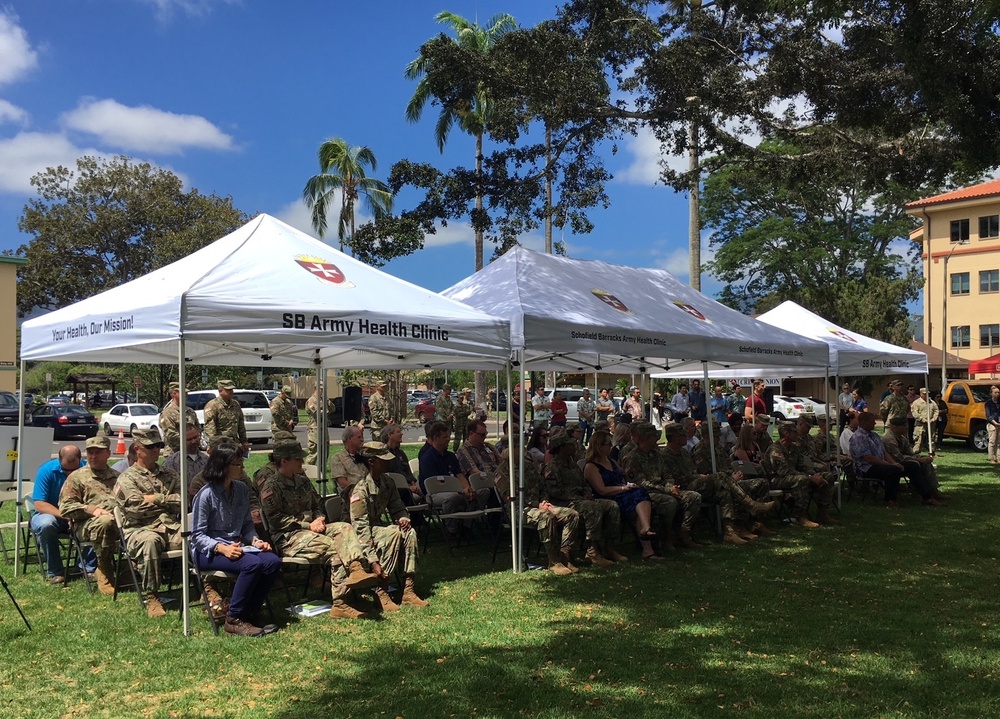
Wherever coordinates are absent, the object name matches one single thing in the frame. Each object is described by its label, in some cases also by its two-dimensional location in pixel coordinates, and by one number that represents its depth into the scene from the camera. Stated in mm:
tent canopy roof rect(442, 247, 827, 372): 8039
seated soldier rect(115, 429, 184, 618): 6262
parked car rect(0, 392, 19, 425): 25436
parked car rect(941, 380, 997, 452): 21328
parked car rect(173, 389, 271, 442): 23297
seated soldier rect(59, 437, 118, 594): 6793
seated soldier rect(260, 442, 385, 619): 6191
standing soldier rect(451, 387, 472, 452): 17672
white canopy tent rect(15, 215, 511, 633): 5988
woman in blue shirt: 5777
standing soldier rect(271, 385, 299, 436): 14484
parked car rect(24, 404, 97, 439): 25234
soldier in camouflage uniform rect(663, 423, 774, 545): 9195
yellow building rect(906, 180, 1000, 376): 46188
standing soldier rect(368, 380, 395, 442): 18047
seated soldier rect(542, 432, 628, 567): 7898
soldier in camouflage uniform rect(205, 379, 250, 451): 12211
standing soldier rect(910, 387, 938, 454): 19156
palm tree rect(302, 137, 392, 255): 36875
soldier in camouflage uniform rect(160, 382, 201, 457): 10391
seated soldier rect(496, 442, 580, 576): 7727
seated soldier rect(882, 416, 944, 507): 12055
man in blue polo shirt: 7340
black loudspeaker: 24109
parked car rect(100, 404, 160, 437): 26094
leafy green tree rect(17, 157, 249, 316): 42438
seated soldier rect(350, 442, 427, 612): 6535
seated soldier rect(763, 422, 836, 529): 10266
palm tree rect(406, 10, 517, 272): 30588
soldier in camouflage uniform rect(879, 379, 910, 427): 16062
